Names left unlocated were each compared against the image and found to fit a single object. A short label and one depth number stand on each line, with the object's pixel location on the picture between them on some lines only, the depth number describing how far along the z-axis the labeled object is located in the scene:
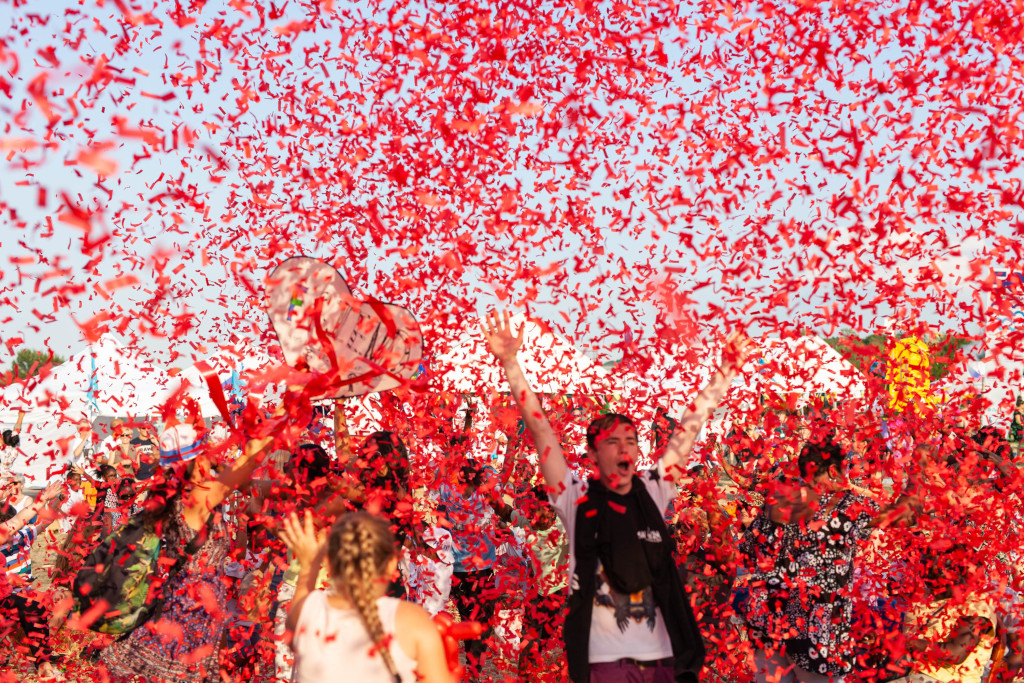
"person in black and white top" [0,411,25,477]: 9.94
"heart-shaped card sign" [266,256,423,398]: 5.08
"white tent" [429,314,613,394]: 7.64
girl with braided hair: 3.11
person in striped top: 7.91
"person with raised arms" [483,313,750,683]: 4.10
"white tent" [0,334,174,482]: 13.59
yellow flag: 6.13
